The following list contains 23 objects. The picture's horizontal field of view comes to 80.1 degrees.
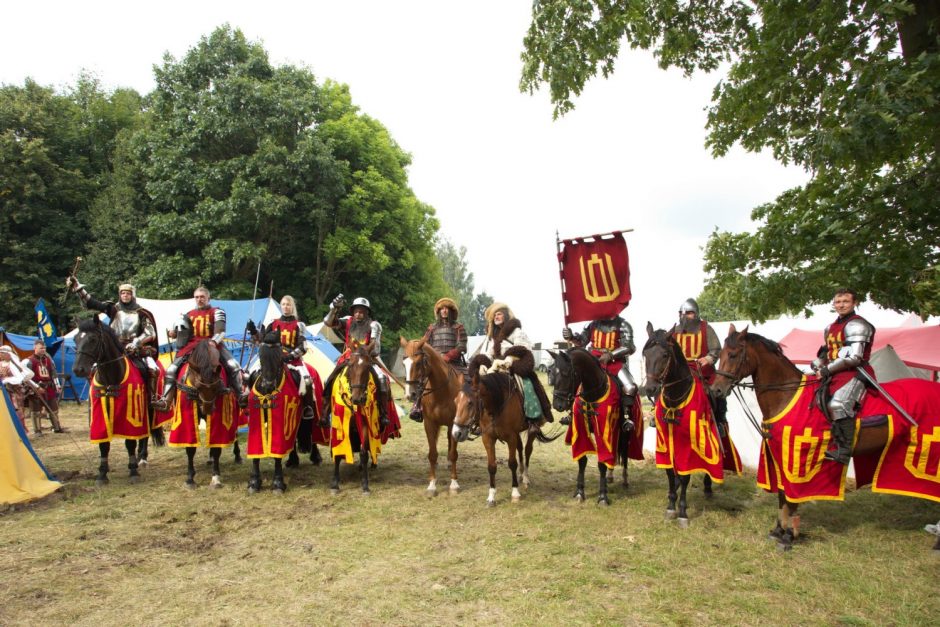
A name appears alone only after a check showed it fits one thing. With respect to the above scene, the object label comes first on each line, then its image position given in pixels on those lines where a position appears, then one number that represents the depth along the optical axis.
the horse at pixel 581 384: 6.83
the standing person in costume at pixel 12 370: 9.99
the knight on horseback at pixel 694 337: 7.55
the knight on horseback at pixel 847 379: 5.45
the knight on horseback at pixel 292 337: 8.14
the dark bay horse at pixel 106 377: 7.72
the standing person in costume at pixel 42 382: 12.70
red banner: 7.91
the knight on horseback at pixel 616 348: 7.43
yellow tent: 7.06
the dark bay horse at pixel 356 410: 7.30
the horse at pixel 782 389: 5.58
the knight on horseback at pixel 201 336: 8.04
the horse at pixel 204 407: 7.63
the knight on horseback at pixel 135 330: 8.55
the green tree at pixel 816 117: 5.54
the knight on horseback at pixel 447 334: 8.49
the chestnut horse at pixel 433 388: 7.32
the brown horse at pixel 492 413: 6.79
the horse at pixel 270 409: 7.60
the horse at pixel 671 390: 6.11
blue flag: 15.25
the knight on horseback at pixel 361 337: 8.03
